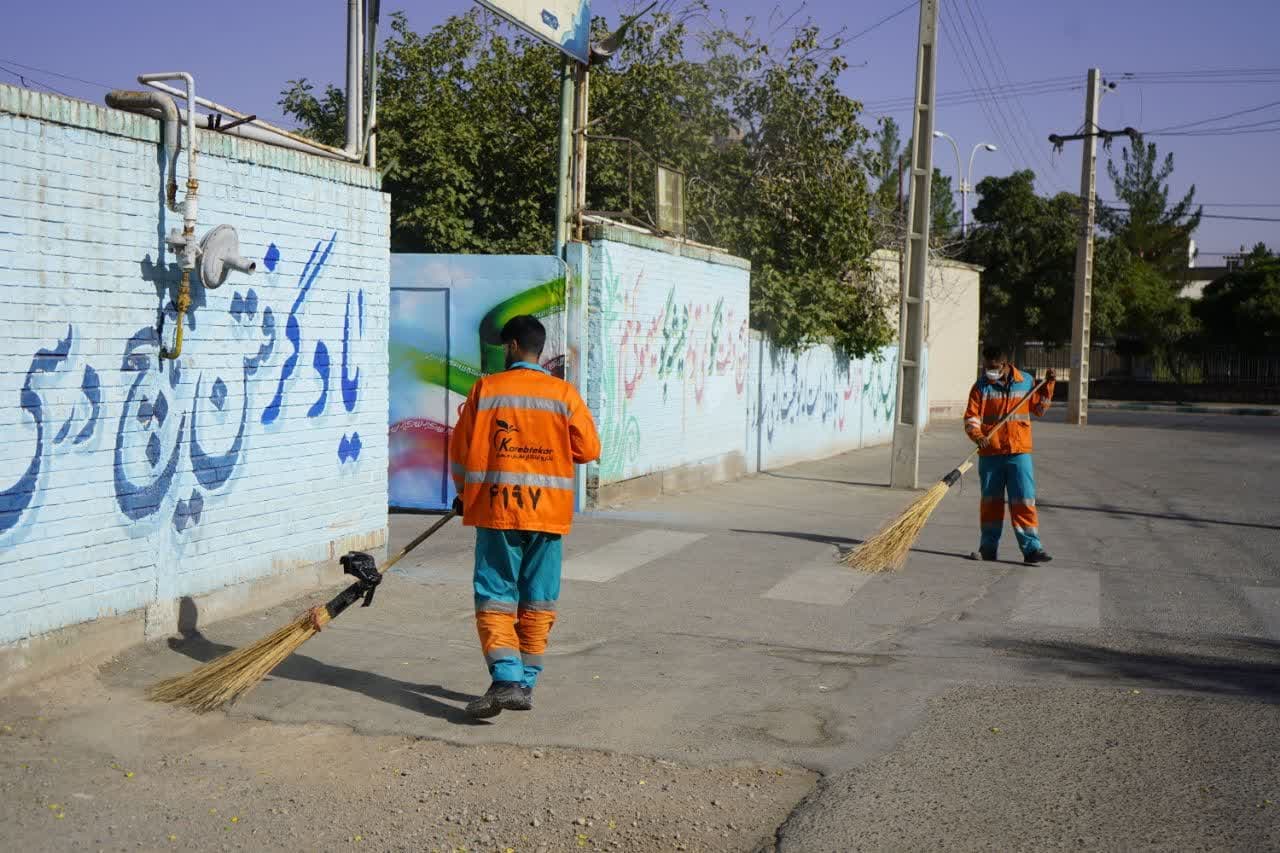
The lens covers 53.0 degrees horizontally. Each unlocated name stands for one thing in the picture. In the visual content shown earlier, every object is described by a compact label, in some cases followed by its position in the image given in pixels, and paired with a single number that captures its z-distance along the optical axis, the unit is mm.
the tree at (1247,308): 51531
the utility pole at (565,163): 12352
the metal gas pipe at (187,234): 6652
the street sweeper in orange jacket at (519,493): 5746
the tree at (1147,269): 48844
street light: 41109
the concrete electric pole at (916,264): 15664
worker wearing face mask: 10422
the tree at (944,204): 59781
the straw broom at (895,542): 10047
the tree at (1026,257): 46781
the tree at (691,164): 18984
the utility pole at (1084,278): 31891
